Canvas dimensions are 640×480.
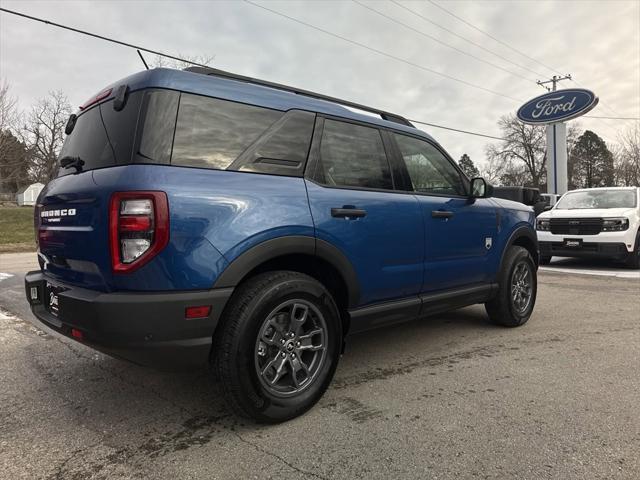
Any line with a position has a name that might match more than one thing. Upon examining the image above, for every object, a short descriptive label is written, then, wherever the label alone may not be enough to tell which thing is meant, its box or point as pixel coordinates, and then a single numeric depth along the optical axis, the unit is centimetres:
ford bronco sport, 226
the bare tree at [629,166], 3559
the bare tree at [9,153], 2375
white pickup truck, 925
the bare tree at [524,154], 5788
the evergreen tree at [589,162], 6369
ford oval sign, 2694
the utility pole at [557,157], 2773
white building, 7388
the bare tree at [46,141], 4450
